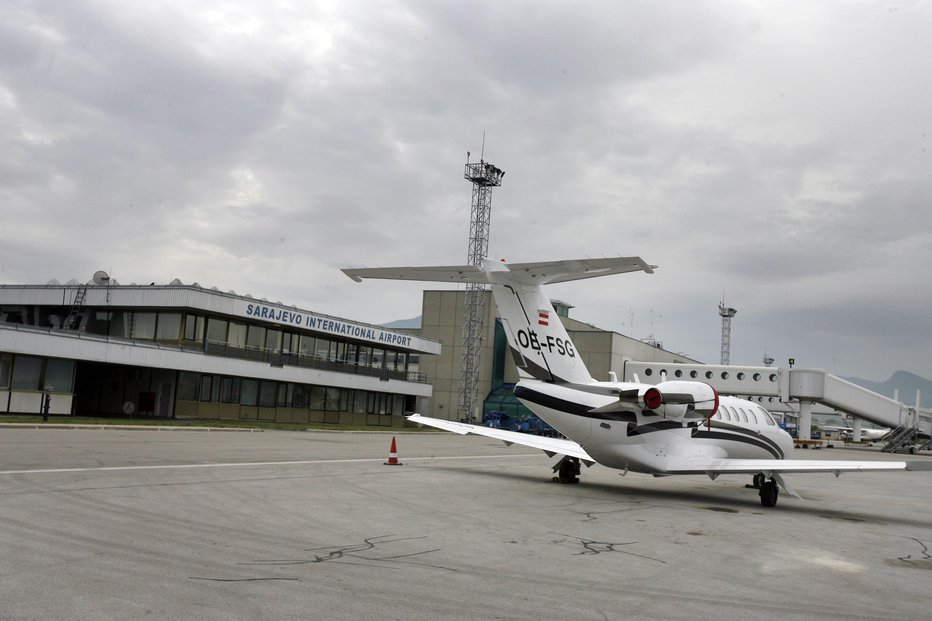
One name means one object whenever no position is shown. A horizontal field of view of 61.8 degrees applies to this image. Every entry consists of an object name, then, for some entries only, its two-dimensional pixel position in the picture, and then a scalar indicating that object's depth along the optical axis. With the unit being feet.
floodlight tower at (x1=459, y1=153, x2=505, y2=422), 237.25
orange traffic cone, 75.10
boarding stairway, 219.20
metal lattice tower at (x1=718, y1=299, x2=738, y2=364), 479.00
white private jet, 55.47
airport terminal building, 129.59
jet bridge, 214.28
